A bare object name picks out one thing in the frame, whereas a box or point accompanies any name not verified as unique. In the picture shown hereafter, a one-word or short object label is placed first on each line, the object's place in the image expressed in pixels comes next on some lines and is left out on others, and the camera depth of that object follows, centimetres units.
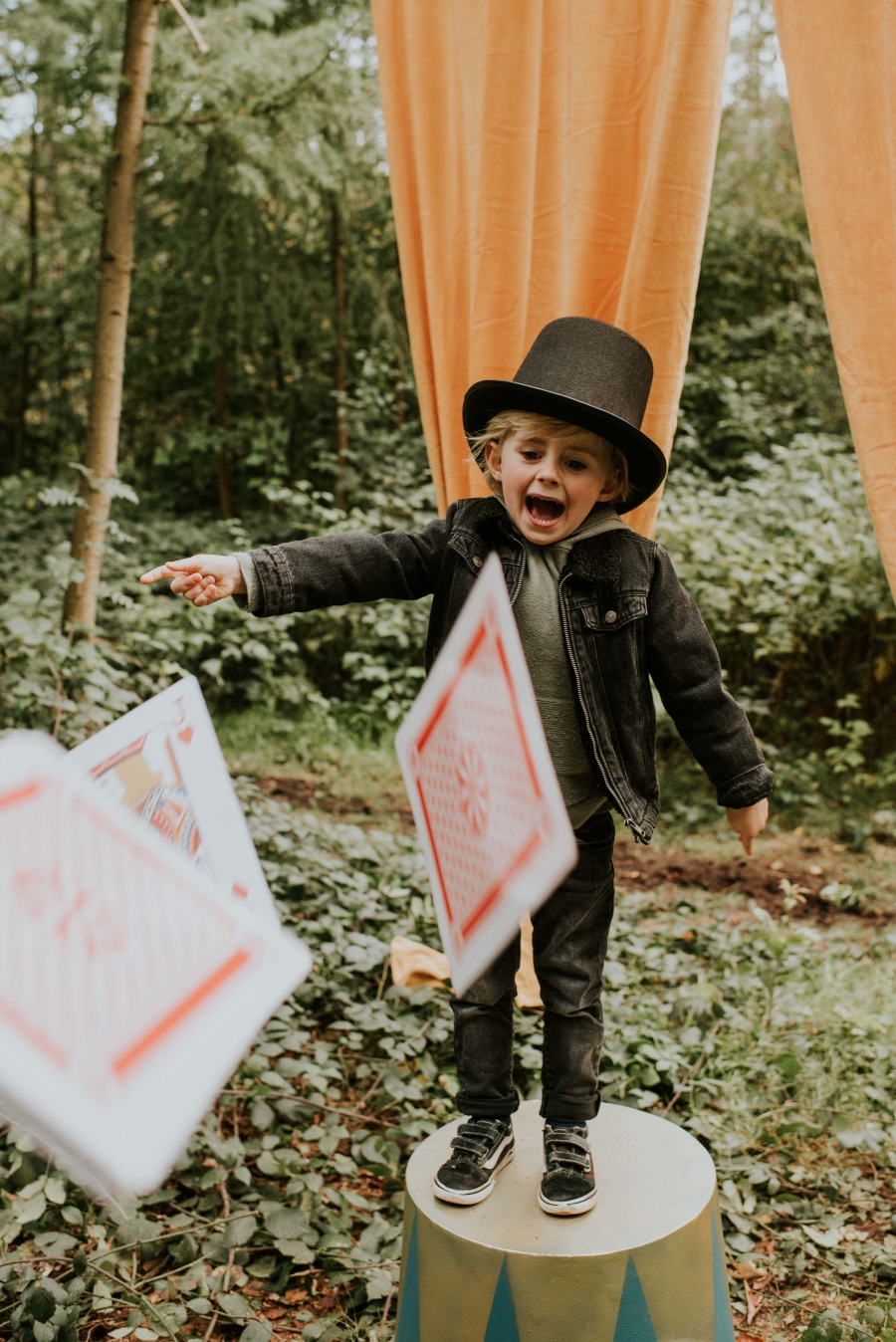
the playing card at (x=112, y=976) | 64
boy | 145
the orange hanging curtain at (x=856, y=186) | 154
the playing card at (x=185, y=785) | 86
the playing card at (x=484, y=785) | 72
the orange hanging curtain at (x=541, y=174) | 191
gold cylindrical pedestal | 144
